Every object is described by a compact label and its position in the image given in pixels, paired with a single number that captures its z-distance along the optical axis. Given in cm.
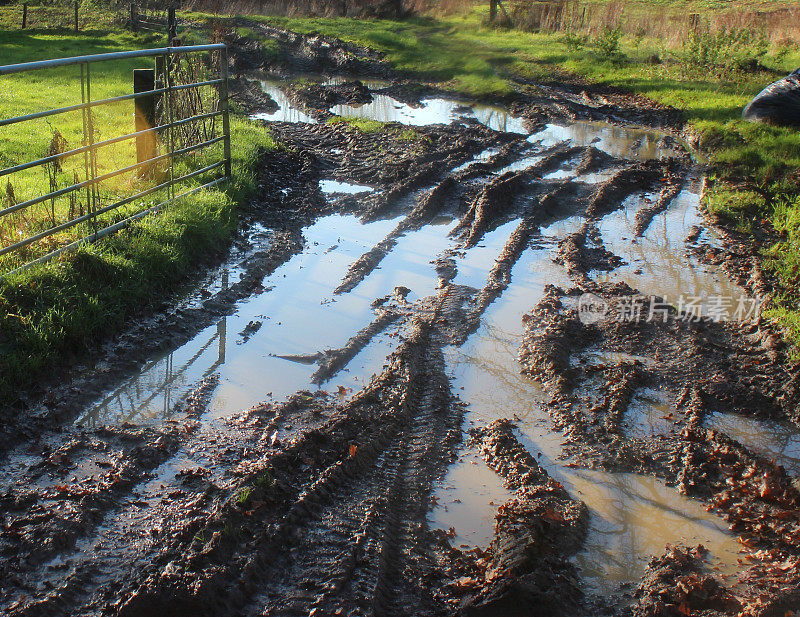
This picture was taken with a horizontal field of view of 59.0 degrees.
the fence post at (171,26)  1082
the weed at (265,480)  407
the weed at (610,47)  2022
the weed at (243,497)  391
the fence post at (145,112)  791
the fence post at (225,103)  866
